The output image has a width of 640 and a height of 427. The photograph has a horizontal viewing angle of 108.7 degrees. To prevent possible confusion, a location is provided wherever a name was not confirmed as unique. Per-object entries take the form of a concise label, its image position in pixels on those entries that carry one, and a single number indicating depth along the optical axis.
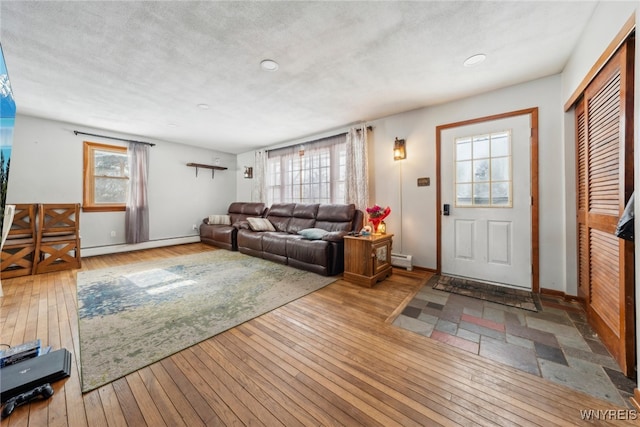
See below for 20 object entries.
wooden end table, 2.84
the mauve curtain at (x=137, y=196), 4.68
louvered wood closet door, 1.40
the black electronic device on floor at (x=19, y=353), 1.42
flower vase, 3.24
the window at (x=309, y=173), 4.42
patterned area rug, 1.60
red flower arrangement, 3.19
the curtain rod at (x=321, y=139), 3.92
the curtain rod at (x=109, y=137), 4.12
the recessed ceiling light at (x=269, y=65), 2.26
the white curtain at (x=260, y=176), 5.68
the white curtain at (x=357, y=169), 3.87
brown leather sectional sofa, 3.25
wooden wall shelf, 5.68
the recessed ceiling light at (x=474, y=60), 2.19
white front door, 2.70
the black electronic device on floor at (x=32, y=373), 1.23
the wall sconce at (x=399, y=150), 3.48
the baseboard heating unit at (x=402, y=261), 3.45
